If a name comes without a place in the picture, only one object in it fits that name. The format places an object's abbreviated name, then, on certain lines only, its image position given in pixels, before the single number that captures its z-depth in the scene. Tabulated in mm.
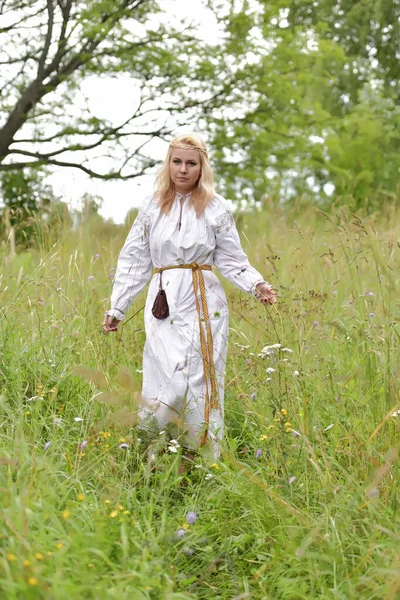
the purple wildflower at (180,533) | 2446
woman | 3562
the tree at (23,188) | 8859
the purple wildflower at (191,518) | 2576
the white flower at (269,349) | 2926
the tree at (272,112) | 10156
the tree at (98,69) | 10078
